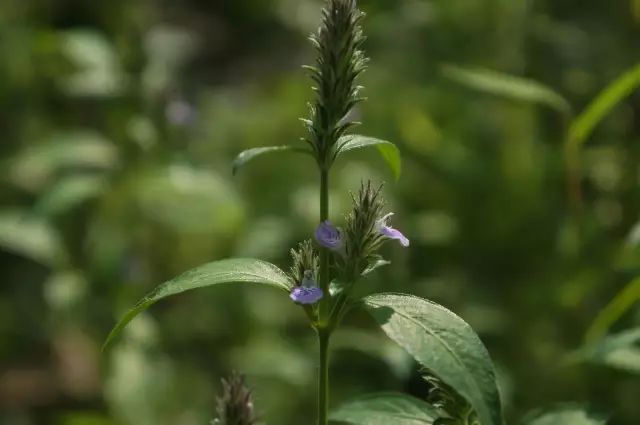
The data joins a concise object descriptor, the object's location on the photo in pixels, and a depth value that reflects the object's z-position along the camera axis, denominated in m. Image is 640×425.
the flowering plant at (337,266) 0.45
